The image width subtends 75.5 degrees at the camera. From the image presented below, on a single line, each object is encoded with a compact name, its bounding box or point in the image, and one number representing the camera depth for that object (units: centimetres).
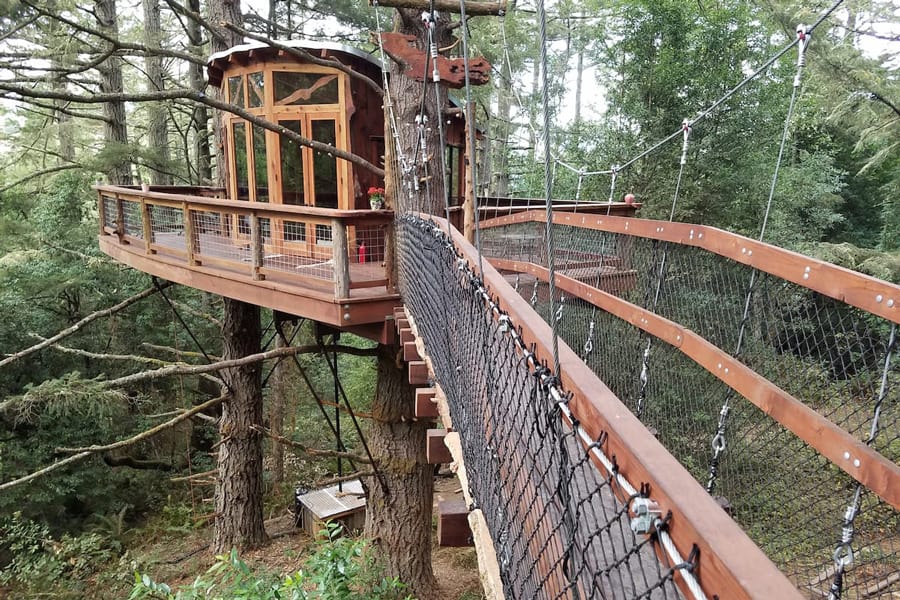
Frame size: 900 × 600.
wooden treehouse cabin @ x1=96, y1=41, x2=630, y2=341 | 437
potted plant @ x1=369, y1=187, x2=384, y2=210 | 491
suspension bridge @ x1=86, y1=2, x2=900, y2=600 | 78
